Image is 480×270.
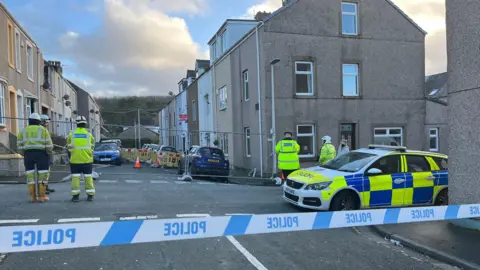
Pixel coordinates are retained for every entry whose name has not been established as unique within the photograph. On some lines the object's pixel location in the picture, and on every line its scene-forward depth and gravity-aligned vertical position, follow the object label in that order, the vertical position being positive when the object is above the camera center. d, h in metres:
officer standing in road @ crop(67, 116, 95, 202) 8.11 -0.46
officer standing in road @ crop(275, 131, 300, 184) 11.09 -0.68
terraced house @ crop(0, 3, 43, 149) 15.50 +2.85
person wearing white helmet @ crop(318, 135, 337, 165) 11.00 -0.63
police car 7.73 -1.09
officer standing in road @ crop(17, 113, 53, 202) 7.84 -0.29
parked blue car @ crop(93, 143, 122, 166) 22.61 -1.22
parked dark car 15.03 -1.18
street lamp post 16.44 -0.13
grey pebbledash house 16.91 +2.48
